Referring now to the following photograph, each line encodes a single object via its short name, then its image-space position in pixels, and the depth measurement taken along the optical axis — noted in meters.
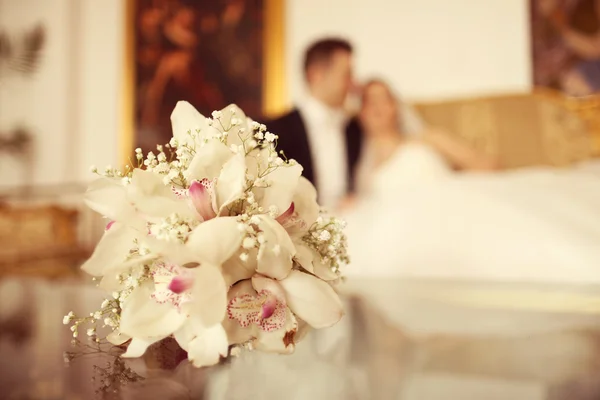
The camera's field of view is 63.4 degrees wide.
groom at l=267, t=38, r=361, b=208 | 2.78
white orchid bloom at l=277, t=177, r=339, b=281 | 0.48
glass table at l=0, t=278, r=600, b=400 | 0.36
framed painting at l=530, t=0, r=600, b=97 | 2.84
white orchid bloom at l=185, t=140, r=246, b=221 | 0.44
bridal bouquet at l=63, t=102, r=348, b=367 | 0.40
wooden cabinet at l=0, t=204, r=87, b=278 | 3.15
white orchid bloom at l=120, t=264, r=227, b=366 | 0.39
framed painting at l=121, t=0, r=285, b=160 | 3.60
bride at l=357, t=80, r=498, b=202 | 2.83
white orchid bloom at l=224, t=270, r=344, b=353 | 0.43
